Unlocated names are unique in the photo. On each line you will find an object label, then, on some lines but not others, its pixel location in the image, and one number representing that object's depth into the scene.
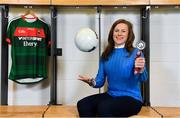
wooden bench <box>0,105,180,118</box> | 2.16
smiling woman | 2.04
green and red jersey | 2.77
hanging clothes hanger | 2.83
